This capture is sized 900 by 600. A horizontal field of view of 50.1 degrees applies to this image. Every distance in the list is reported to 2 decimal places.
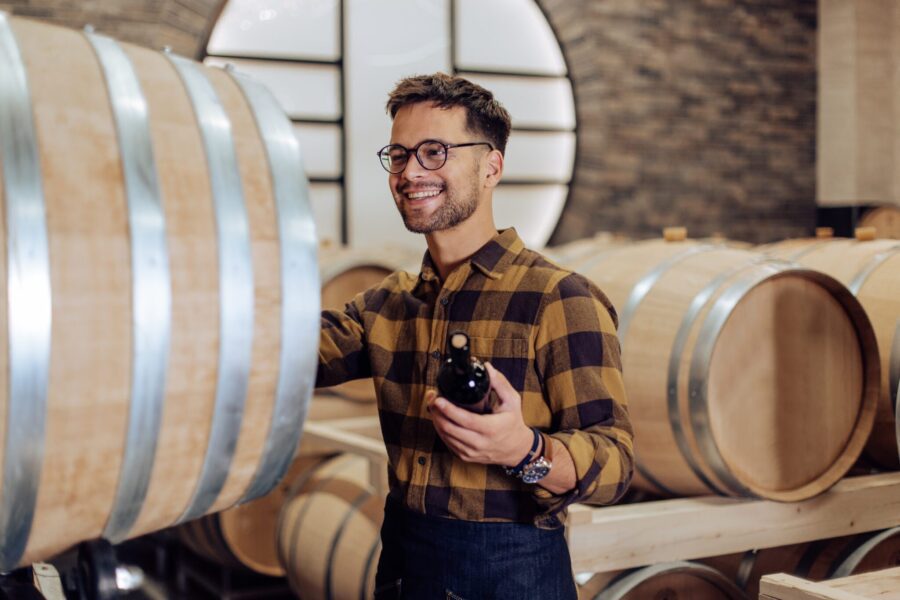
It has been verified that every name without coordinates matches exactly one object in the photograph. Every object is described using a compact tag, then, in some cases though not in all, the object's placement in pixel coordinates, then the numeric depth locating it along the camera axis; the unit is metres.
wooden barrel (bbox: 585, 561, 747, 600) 2.30
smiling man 1.56
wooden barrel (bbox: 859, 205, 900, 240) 4.58
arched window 6.28
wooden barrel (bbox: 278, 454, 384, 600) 2.85
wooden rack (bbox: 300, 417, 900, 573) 2.24
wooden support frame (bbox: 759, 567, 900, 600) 1.74
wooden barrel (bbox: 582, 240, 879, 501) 2.32
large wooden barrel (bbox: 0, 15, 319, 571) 1.05
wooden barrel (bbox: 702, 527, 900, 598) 2.57
